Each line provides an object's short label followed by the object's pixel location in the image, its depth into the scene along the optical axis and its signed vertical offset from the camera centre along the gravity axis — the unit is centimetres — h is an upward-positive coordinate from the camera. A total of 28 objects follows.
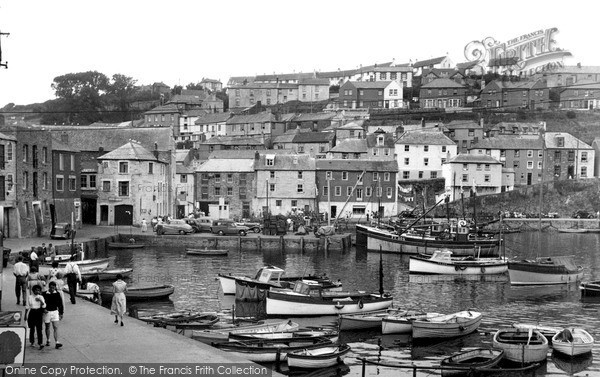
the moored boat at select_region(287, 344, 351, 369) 2855 -610
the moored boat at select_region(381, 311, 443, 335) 3634 -625
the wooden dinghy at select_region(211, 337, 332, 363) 2891 -588
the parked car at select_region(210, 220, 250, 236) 7727 -407
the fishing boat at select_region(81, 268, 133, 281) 5089 -556
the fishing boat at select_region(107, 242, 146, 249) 6944 -513
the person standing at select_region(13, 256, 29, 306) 2852 -325
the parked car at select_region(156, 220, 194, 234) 7606 -391
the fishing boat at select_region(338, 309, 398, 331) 3684 -621
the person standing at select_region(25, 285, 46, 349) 2194 -340
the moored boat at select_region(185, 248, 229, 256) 6819 -554
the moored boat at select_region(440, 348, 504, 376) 2881 -643
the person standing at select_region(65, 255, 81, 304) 3150 -362
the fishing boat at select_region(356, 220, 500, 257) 7150 -492
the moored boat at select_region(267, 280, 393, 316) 4009 -584
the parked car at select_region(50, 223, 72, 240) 6619 -371
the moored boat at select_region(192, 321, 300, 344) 3098 -572
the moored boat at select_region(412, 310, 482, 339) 3553 -621
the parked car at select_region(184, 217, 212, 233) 8021 -385
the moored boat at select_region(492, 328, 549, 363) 3103 -619
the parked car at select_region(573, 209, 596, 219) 10724 -379
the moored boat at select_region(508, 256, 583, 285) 5459 -590
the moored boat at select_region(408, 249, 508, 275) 5997 -597
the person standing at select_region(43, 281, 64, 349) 2231 -346
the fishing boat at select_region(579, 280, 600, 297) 4994 -637
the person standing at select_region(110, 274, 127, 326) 2647 -379
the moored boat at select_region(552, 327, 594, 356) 3234 -633
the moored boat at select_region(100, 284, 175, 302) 4412 -585
